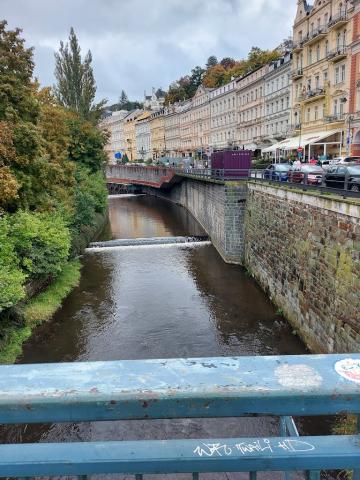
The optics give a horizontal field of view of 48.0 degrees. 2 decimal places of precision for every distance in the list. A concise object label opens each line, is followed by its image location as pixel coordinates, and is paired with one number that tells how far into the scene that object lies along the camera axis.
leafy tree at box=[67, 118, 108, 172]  33.19
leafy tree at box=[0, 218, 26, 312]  12.43
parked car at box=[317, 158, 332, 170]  28.70
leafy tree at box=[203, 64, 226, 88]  86.88
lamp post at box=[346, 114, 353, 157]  33.04
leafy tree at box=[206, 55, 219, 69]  117.44
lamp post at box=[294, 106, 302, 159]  41.80
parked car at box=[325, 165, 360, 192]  11.51
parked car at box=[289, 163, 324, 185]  15.23
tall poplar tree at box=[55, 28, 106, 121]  38.91
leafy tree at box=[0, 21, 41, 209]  15.52
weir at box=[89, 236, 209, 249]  28.73
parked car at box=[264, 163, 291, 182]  19.58
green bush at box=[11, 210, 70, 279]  15.95
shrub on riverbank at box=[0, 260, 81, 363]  13.16
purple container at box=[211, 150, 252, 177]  26.66
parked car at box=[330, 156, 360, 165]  25.12
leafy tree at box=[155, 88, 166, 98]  152.50
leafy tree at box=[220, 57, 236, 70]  99.09
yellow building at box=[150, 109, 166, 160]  97.06
